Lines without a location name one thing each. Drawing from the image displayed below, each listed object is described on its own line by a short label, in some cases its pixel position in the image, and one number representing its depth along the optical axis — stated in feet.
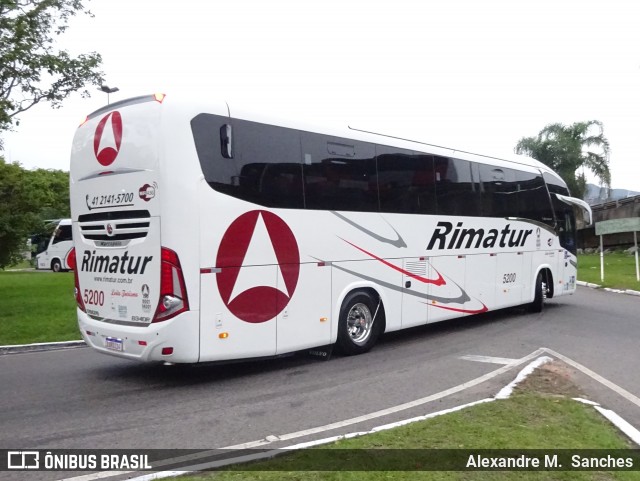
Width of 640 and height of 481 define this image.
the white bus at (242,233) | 23.17
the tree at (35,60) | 39.93
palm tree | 114.73
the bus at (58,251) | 116.16
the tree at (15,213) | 52.24
